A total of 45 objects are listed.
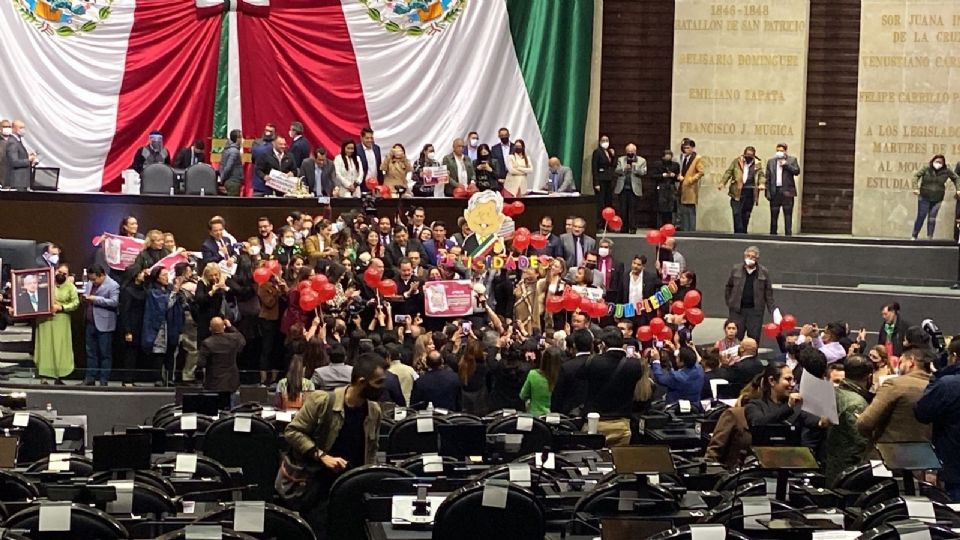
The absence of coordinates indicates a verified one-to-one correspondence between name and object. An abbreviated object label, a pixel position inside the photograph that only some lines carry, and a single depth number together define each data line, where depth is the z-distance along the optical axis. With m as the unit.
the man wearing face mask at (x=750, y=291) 22.12
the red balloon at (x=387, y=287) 19.69
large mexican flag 27.28
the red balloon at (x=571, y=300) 20.59
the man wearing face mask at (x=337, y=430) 10.37
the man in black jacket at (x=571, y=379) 14.64
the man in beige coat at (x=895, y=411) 11.29
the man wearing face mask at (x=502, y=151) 26.69
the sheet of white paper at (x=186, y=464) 10.27
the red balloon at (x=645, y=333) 19.89
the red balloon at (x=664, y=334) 19.81
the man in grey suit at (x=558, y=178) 26.97
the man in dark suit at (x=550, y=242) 23.33
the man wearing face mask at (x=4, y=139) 23.88
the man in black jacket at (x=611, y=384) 14.21
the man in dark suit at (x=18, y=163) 23.52
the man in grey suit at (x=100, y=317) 19.03
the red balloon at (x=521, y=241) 22.31
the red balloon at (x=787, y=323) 20.38
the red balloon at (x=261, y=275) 19.06
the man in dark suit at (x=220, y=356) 17.22
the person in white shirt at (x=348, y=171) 24.45
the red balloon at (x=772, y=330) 20.53
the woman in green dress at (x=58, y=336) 18.67
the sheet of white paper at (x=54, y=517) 7.70
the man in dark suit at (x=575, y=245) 23.53
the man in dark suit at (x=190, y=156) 24.62
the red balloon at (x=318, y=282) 18.52
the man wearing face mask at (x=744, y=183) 27.53
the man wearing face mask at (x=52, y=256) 20.52
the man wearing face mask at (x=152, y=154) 24.67
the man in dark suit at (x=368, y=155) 25.61
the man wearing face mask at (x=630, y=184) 27.73
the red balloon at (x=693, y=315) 20.89
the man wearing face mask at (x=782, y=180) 27.50
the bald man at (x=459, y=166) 25.61
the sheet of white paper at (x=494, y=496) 8.36
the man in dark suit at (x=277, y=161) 24.33
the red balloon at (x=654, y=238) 22.73
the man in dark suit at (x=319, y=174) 24.30
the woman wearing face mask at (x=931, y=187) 26.67
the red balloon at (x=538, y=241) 22.44
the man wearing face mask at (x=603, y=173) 28.00
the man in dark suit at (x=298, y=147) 25.22
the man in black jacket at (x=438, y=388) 14.80
